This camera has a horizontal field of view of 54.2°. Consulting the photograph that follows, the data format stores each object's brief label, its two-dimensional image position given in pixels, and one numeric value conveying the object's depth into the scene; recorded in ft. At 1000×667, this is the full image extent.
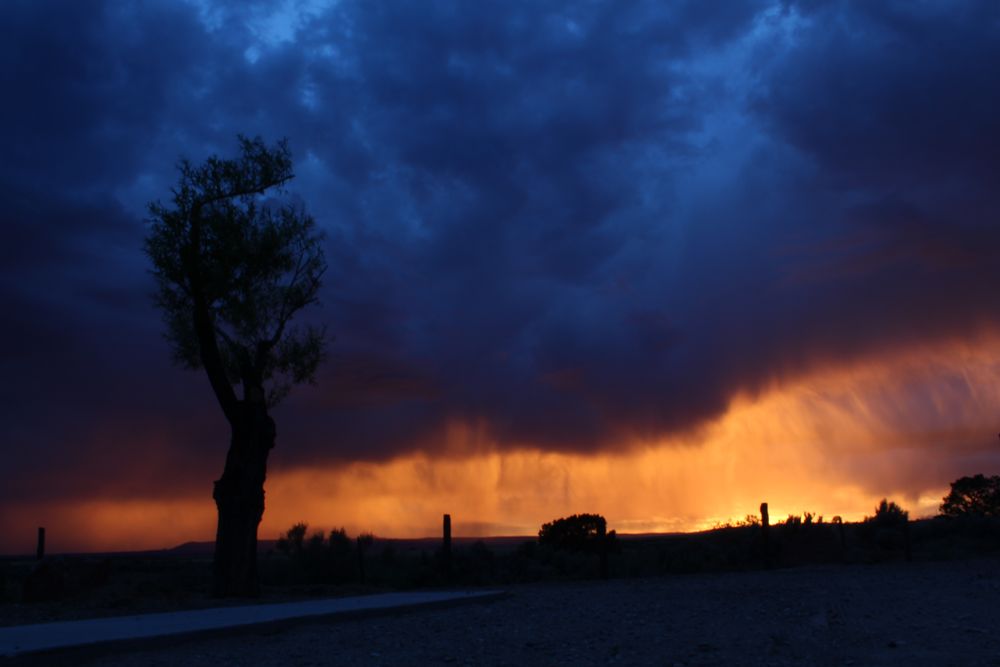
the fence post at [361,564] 94.17
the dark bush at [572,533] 138.82
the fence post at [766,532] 102.04
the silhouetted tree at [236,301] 67.82
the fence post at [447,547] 94.22
